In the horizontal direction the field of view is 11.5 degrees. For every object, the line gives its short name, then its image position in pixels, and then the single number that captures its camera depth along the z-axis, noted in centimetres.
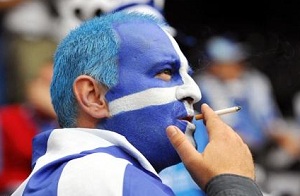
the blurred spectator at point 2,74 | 735
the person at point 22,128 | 681
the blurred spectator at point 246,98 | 769
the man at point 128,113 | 337
